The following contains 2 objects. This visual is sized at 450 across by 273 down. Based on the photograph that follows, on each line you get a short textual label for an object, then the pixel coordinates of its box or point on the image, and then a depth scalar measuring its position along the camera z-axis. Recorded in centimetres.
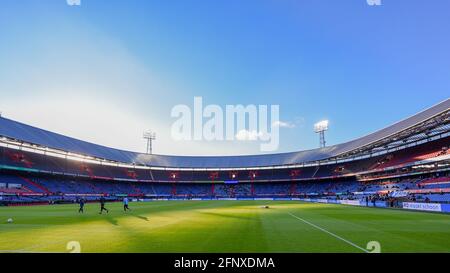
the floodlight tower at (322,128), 10688
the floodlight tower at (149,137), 12044
